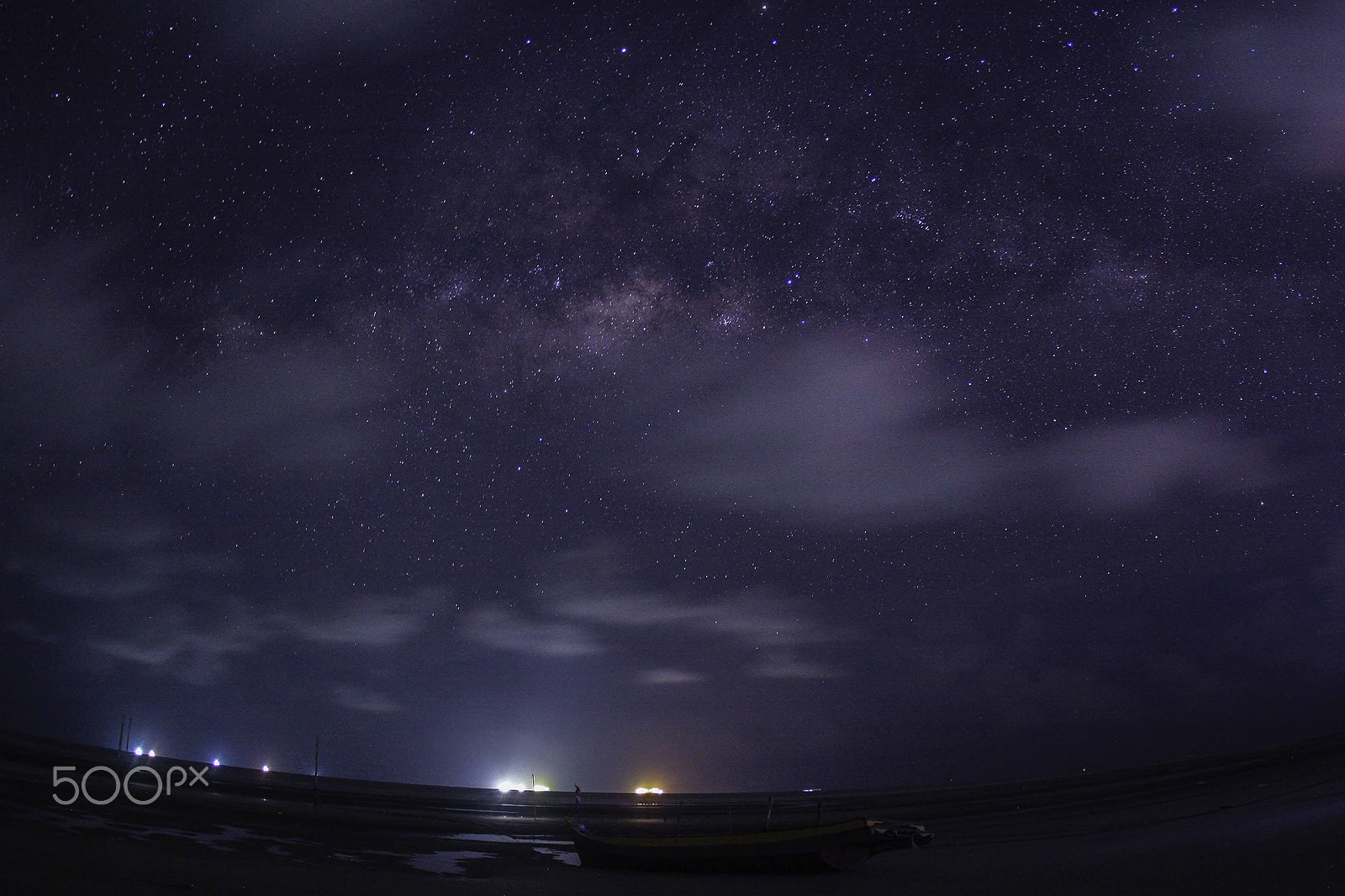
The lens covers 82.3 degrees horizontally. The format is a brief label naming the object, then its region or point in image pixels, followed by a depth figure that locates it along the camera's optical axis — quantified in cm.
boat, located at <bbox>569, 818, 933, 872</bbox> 3825
